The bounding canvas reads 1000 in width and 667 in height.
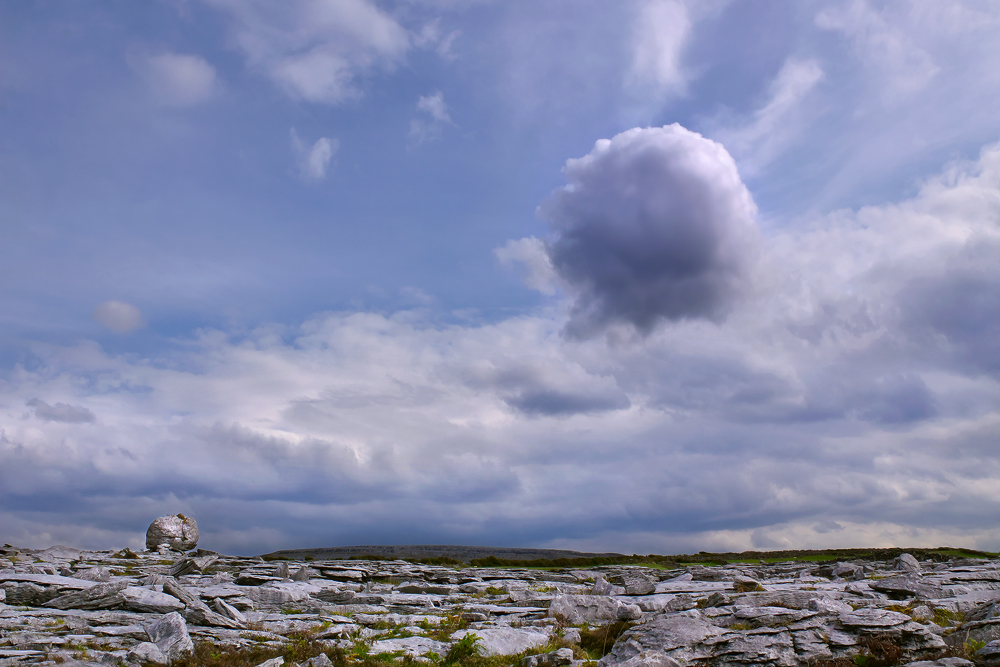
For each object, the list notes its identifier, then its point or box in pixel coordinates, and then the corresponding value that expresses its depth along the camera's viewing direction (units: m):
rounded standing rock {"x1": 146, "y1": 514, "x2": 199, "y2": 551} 69.49
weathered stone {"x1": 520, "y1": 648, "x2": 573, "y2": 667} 15.07
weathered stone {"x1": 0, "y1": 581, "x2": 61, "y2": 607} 23.46
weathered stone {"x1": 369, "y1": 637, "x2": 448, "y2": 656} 17.53
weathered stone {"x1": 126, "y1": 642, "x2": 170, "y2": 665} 15.53
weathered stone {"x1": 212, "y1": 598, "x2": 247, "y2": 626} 21.70
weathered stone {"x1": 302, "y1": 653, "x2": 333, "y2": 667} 14.87
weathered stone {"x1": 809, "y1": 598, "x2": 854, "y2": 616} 16.73
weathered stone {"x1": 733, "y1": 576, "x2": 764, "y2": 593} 24.32
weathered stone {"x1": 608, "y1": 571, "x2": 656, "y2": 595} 27.22
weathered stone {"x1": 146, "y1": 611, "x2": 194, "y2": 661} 16.19
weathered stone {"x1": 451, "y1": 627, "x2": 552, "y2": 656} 17.03
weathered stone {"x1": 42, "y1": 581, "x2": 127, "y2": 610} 22.38
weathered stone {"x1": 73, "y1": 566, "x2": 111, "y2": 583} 33.47
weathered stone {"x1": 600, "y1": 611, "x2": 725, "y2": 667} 14.43
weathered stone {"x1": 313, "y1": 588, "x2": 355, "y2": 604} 27.05
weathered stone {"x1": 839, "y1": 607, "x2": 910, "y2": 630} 15.47
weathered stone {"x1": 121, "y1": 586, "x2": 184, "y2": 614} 22.06
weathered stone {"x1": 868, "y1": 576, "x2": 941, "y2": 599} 21.64
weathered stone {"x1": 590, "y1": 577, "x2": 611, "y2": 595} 28.38
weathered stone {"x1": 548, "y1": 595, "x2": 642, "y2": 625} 20.72
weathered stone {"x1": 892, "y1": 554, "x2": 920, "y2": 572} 38.69
